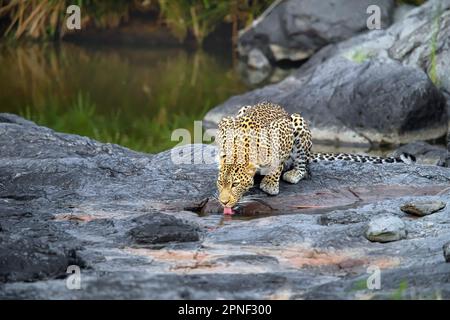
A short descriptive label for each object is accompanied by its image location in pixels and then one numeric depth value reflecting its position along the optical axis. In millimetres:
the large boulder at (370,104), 24824
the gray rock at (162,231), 12493
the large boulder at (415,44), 27763
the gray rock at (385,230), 12320
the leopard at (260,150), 14460
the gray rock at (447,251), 11163
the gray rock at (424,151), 21285
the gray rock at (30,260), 11065
